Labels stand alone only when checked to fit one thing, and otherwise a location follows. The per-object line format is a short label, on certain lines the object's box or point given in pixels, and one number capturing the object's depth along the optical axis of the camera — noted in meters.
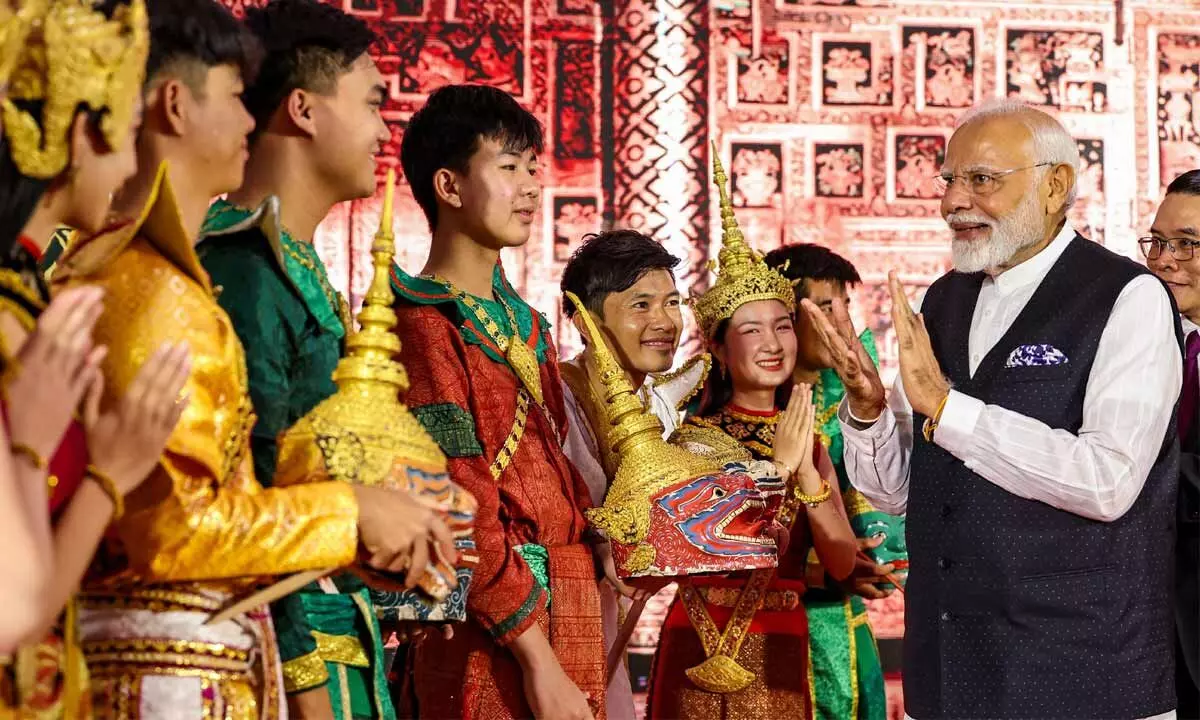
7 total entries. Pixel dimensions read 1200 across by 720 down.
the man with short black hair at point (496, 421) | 2.55
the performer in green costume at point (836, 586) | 3.75
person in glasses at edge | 3.29
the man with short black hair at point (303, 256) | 1.96
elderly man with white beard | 2.84
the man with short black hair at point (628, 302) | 3.53
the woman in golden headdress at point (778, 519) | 3.45
